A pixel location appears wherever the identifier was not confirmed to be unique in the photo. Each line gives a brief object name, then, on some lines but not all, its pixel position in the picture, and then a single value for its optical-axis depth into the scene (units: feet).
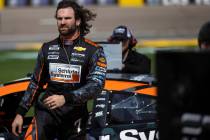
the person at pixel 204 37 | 25.26
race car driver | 31.89
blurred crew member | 53.06
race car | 34.88
